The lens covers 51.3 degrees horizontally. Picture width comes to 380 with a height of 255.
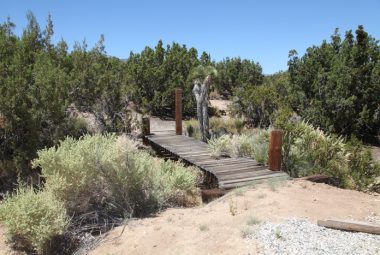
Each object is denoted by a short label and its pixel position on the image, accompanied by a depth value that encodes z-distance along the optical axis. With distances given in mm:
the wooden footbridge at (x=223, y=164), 7812
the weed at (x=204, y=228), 5270
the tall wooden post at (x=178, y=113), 14016
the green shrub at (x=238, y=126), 17709
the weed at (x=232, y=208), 5718
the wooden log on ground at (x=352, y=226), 4914
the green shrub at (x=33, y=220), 5438
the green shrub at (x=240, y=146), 9570
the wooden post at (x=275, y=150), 7951
